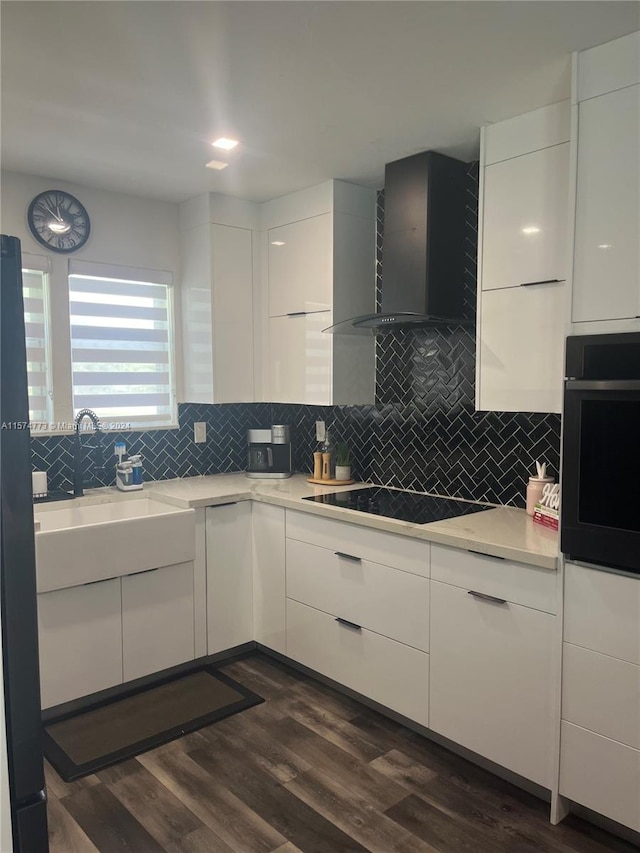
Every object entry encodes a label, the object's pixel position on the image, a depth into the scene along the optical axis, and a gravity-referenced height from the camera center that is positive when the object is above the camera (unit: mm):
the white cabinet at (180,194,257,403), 3457 +513
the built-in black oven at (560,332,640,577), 1849 -191
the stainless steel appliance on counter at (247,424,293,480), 3719 -376
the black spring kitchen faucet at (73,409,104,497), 3156 -310
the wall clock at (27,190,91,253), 3092 +847
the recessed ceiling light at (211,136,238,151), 2625 +1037
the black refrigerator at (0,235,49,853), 1232 -377
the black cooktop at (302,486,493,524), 2686 -528
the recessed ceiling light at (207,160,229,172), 2895 +1042
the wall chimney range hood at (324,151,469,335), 2744 +655
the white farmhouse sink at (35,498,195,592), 2615 -667
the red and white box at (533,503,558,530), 2385 -488
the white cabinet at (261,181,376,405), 3238 +546
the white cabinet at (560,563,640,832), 1873 -934
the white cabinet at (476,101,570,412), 2311 +489
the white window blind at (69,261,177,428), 3299 +253
